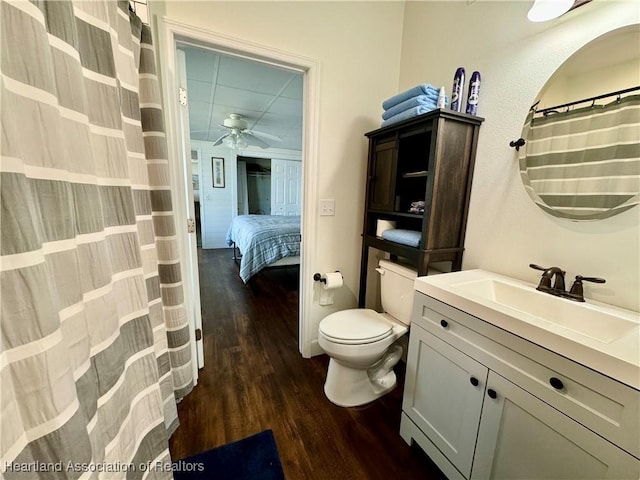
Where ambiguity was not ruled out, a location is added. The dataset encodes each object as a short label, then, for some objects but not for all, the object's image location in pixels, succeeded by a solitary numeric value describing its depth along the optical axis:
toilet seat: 1.38
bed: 3.02
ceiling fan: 3.49
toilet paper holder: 1.84
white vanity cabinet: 0.63
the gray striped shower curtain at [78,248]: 0.44
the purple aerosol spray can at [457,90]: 1.32
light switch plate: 1.78
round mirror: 0.90
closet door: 5.67
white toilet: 1.40
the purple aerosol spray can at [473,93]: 1.29
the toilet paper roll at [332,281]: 1.80
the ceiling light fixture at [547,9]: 0.95
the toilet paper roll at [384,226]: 1.70
